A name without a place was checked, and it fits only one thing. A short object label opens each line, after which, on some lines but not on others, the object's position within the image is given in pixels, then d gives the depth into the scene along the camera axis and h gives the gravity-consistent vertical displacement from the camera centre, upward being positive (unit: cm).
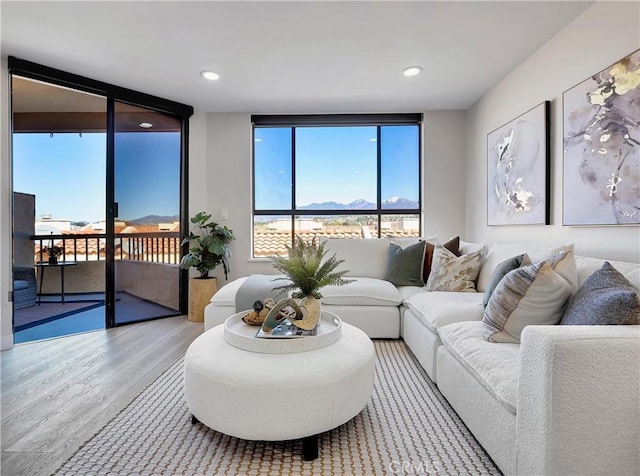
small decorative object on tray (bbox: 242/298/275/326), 173 -46
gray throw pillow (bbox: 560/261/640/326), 109 -25
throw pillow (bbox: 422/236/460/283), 301 -17
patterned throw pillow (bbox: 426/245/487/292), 257 -32
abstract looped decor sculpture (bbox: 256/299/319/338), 155 -46
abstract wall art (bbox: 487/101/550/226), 241 +58
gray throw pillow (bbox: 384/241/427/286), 303 -30
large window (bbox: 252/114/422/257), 408 +70
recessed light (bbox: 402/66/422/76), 274 +150
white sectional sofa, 95 -56
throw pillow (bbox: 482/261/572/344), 145 -32
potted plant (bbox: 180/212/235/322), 349 -27
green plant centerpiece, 161 -21
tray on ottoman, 144 -52
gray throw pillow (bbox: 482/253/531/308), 183 -20
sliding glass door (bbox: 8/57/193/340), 324 +48
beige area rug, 129 -98
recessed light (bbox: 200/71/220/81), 288 +153
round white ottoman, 126 -66
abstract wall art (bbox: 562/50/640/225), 170 +54
